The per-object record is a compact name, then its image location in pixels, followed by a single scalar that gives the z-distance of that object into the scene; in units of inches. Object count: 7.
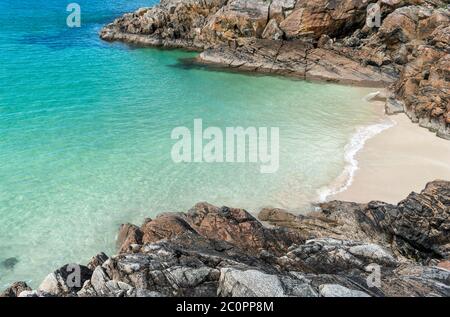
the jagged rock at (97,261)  526.0
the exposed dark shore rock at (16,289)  490.5
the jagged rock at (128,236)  589.9
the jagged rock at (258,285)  376.2
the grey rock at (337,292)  373.4
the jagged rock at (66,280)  460.1
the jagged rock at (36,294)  402.0
